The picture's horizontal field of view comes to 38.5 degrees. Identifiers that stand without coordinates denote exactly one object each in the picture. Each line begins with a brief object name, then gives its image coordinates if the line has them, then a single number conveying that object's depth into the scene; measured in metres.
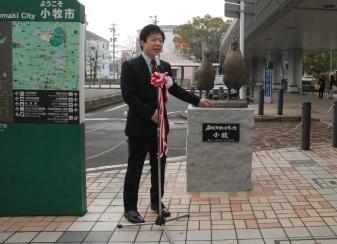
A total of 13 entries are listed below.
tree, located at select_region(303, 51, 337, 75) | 69.09
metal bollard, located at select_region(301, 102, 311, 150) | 8.91
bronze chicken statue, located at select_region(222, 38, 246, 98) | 6.19
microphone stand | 4.54
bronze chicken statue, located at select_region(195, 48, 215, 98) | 6.75
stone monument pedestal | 5.76
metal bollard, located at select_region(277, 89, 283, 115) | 16.12
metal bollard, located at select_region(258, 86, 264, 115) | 16.09
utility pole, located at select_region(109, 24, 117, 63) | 78.00
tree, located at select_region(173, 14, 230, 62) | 67.26
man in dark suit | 4.53
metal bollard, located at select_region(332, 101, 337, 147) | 9.20
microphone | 4.75
